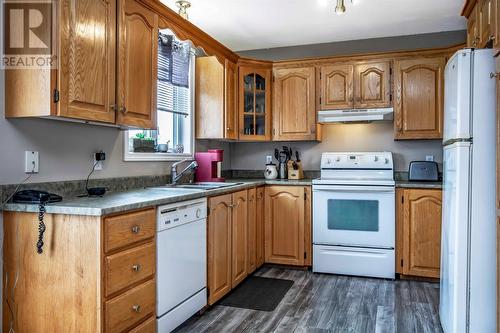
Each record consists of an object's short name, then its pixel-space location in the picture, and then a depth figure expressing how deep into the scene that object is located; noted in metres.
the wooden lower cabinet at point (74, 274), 1.72
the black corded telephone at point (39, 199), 1.76
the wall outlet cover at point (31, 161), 1.99
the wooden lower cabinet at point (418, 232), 3.39
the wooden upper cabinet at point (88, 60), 1.87
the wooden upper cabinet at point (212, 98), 3.76
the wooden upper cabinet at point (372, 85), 3.83
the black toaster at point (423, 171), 3.76
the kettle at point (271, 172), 4.25
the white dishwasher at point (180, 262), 2.19
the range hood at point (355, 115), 3.78
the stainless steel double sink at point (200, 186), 2.91
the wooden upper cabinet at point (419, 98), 3.66
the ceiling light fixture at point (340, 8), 2.72
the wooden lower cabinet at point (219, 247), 2.77
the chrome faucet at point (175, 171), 3.26
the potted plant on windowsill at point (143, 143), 2.96
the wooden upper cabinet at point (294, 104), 4.08
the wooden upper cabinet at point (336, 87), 3.94
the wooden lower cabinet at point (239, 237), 3.15
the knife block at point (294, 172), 4.16
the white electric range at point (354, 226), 3.51
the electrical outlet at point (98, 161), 2.45
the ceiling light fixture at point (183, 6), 3.10
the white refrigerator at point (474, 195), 2.01
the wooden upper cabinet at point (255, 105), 4.11
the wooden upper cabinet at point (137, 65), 2.28
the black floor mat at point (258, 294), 2.90
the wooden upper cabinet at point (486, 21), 2.09
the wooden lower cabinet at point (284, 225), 3.80
